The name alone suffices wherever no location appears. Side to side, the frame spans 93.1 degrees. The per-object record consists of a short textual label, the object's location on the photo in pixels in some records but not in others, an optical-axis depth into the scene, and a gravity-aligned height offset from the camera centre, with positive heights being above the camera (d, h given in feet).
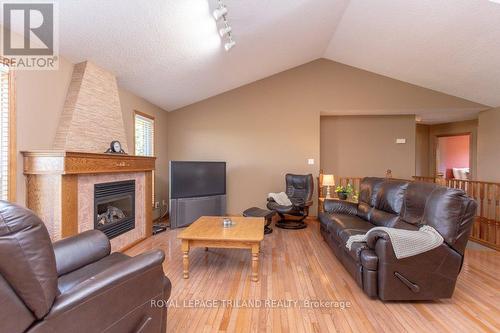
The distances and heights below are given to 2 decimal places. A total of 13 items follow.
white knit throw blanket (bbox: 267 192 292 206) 15.20 -2.17
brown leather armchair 2.88 -1.87
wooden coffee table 8.00 -2.52
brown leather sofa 6.64 -2.65
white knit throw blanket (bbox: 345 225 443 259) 6.53 -2.11
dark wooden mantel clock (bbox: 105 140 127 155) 10.32 +0.70
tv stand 14.28 -2.81
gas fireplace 9.53 -1.97
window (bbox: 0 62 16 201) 6.89 +0.78
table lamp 14.97 -0.94
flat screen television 14.23 -0.92
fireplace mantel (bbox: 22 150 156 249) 7.55 -0.77
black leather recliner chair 14.51 -2.27
